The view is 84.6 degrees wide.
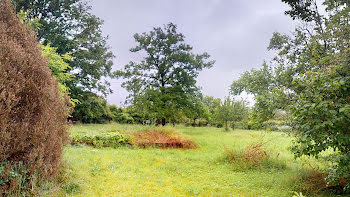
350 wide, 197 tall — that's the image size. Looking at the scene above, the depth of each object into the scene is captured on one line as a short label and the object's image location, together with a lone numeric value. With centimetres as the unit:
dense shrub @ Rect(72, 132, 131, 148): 941
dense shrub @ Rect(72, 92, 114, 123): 1886
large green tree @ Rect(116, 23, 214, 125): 1747
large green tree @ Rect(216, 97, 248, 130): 2277
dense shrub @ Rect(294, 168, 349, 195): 458
